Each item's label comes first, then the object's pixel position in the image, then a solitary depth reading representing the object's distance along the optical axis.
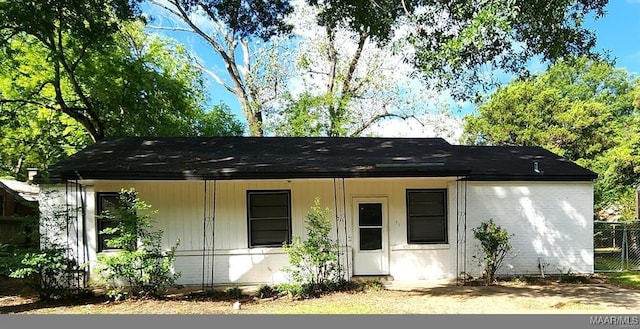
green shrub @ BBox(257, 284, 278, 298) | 8.88
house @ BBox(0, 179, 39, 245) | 10.09
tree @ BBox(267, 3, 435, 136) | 21.38
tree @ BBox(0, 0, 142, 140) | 10.17
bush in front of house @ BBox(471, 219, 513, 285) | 9.92
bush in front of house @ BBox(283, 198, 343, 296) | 8.77
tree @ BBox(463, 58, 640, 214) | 20.22
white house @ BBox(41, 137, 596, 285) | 9.55
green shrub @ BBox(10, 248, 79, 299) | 7.97
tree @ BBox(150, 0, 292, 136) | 22.20
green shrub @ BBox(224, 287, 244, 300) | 8.91
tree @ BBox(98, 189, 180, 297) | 8.05
